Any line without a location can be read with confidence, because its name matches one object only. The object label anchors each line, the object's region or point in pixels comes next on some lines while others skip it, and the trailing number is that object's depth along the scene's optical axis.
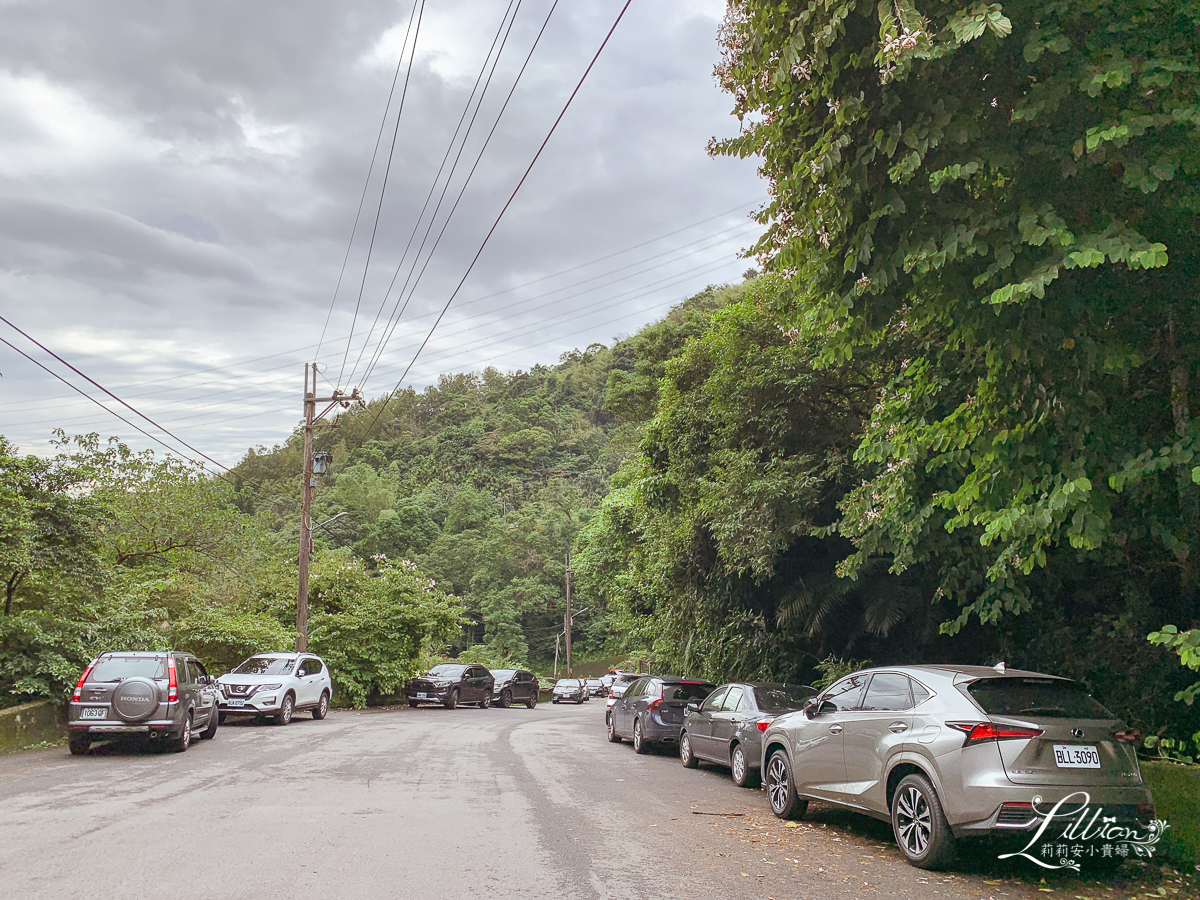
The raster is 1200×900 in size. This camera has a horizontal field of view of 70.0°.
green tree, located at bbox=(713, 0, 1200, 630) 5.62
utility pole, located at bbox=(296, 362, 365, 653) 25.59
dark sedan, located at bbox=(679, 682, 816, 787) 11.59
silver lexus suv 6.25
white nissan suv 18.98
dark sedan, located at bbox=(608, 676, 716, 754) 15.70
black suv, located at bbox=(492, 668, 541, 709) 36.08
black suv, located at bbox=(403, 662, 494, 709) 28.95
